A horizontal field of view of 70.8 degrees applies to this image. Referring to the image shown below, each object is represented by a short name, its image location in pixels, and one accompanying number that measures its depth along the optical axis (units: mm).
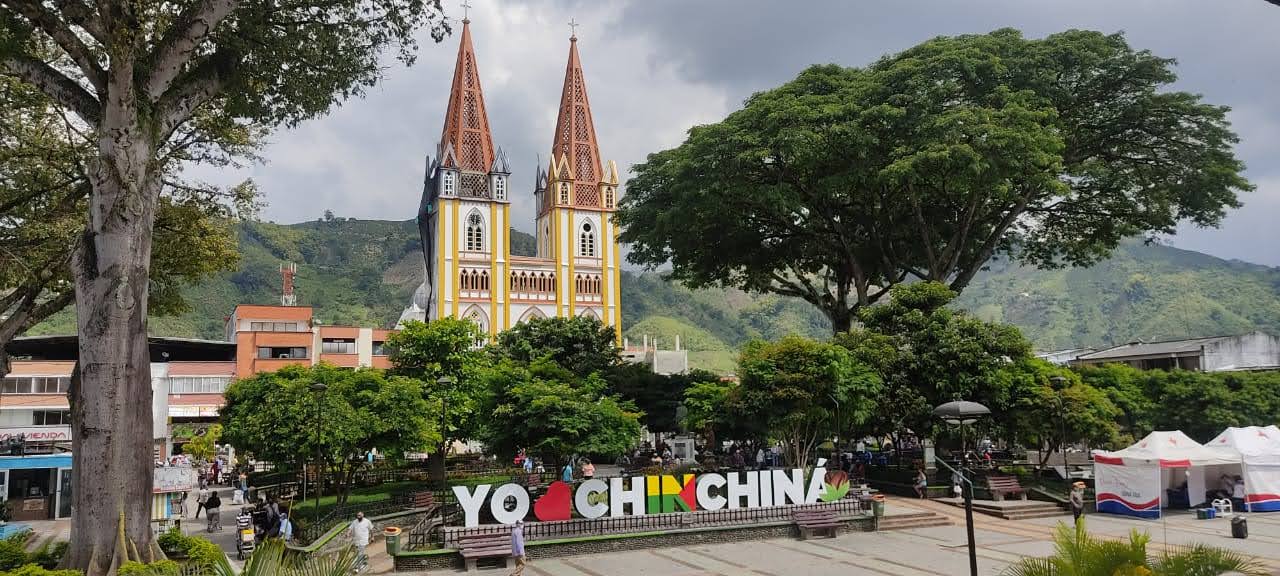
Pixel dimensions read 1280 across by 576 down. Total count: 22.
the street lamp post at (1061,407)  23291
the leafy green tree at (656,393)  33656
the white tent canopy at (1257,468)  21906
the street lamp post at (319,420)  18719
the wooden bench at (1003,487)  23297
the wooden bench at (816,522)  19047
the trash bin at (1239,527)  17812
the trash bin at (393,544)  15771
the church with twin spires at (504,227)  78750
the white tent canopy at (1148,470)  21156
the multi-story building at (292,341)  53250
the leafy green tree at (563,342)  40625
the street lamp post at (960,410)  11777
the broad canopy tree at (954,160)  25797
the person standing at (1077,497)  19775
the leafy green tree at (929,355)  24266
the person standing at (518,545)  14938
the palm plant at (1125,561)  6680
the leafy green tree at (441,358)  30906
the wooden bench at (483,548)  15898
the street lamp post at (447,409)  21228
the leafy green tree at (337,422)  20391
